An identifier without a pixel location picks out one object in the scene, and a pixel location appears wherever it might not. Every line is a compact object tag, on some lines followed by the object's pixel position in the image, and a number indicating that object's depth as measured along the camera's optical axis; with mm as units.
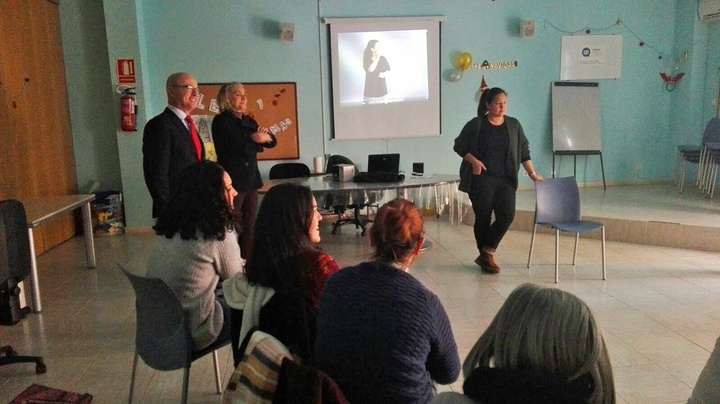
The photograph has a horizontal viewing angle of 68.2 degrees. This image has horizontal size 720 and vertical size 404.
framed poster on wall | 6730
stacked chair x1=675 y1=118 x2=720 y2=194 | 6199
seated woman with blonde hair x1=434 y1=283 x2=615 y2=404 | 965
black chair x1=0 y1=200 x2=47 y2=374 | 2504
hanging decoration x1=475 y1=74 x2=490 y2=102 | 6593
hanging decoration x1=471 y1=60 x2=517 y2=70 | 6566
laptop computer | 4676
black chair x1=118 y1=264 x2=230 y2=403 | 1792
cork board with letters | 6094
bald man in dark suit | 2848
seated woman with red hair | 1319
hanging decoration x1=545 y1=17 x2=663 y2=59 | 6706
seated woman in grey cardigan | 1963
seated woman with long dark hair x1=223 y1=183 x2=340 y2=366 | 1532
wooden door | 4582
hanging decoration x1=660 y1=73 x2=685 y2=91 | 6951
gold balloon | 6401
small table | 3393
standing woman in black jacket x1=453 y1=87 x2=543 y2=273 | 3998
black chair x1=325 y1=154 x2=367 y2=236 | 5518
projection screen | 6324
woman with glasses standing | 3586
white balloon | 6527
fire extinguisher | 5586
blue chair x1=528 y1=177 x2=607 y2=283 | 4027
